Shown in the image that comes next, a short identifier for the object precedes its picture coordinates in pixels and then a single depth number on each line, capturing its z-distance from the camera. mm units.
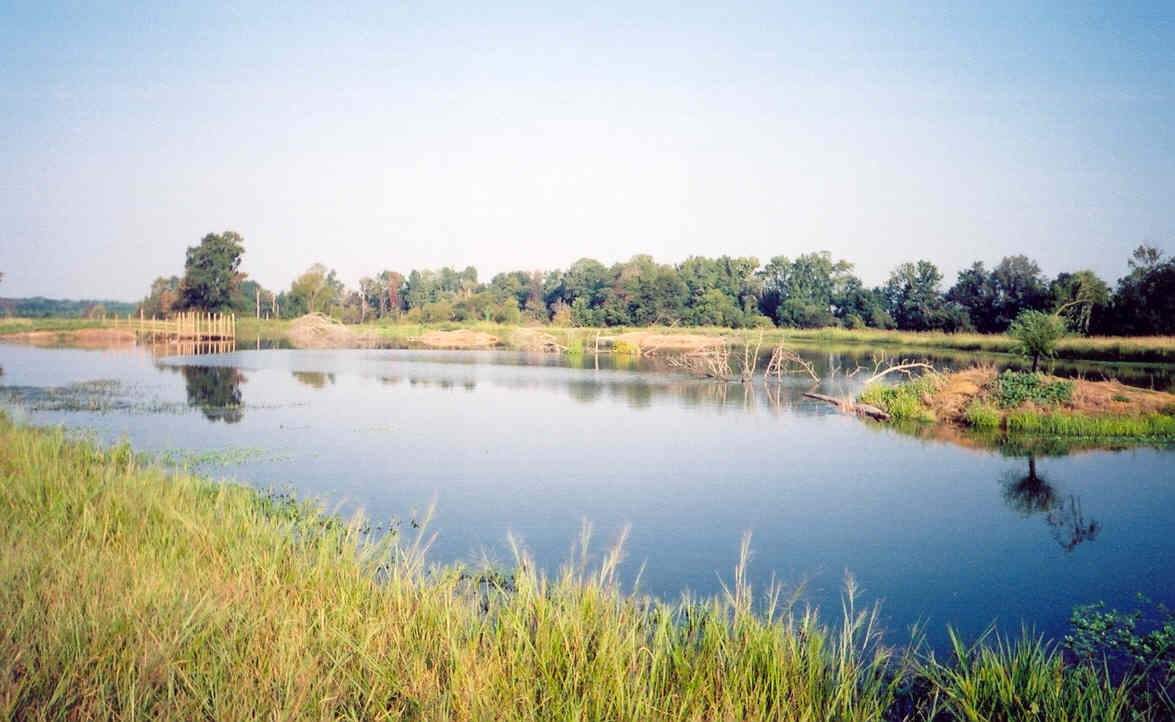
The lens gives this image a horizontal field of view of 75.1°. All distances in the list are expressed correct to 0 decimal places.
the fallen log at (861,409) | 17203
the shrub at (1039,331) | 18000
